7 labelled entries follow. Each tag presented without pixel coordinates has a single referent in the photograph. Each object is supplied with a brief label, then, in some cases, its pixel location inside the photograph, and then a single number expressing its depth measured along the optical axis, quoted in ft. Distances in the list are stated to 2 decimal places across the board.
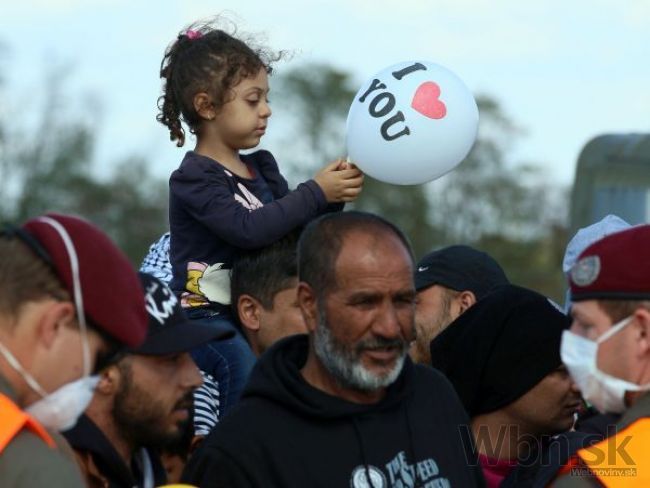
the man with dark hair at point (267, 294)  36.55
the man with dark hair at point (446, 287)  41.96
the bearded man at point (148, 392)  29.07
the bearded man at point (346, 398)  28.09
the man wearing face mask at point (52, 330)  22.22
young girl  34.88
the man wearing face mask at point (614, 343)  25.70
